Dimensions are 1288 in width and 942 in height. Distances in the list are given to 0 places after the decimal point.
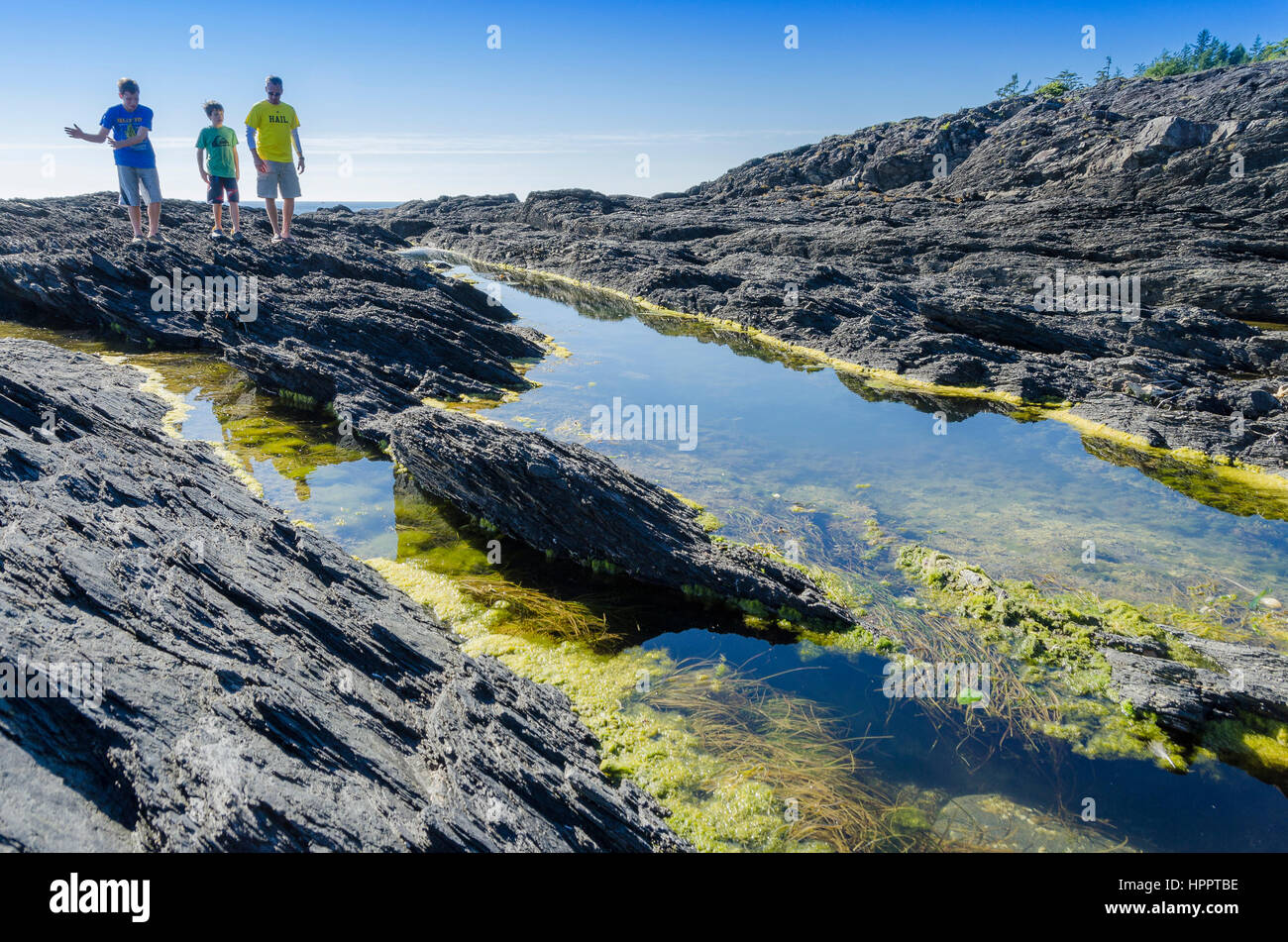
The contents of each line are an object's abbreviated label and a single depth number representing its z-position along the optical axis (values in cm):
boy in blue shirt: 1280
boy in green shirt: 1544
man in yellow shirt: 1455
